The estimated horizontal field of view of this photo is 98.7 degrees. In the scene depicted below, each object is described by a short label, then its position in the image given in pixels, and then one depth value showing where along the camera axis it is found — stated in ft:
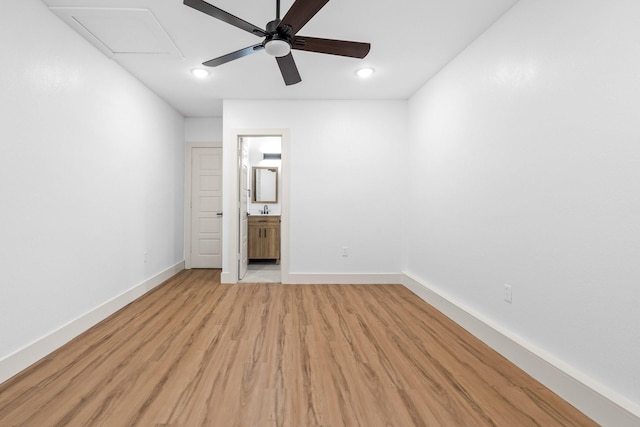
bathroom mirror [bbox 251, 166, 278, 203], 19.08
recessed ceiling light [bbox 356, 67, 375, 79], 9.55
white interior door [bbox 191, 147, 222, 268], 15.24
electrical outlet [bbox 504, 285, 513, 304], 6.54
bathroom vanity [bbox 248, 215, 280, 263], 17.31
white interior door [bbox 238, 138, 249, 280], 12.71
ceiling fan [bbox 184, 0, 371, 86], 5.31
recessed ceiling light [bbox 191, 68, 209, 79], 9.64
